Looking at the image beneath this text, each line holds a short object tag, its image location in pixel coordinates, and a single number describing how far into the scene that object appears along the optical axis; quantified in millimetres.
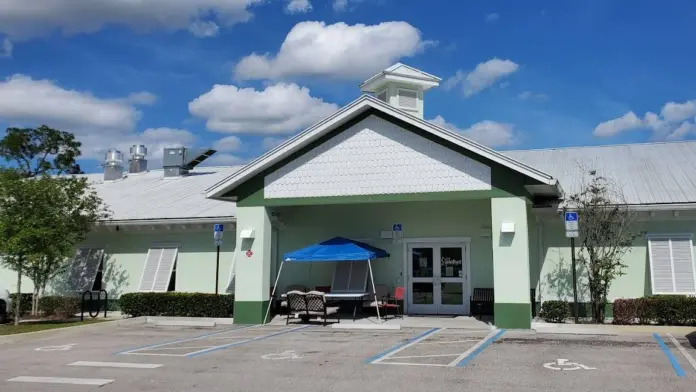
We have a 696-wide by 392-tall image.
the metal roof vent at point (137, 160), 30703
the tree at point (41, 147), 50125
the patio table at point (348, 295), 16766
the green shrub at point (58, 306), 19656
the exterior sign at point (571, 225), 14562
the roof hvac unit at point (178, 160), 27578
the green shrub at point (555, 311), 15227
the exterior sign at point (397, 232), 18812
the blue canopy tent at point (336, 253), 16734
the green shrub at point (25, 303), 20747
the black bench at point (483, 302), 17328
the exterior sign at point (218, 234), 18312
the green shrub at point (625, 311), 14656
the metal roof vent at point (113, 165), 29141
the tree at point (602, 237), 15734
